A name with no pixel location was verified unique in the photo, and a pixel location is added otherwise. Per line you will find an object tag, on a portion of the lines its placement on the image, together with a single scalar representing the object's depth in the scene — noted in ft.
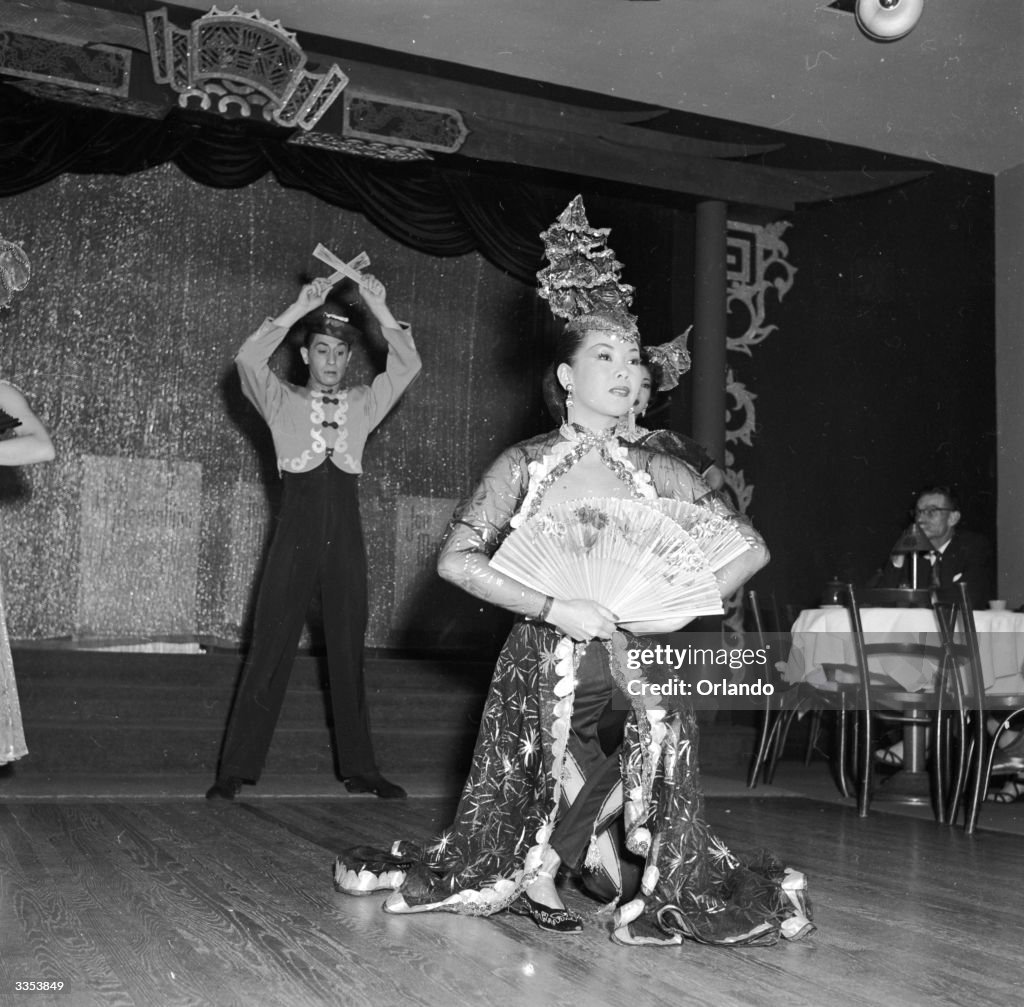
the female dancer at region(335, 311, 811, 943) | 7.86
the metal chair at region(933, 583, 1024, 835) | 13.46
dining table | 14.70
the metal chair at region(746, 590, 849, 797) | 16.56
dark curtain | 19.30
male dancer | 14.97
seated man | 19.24
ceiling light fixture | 18.54
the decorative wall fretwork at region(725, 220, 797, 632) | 23.88
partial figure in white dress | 11.19
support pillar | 22.57
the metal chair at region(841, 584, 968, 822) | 14.03
